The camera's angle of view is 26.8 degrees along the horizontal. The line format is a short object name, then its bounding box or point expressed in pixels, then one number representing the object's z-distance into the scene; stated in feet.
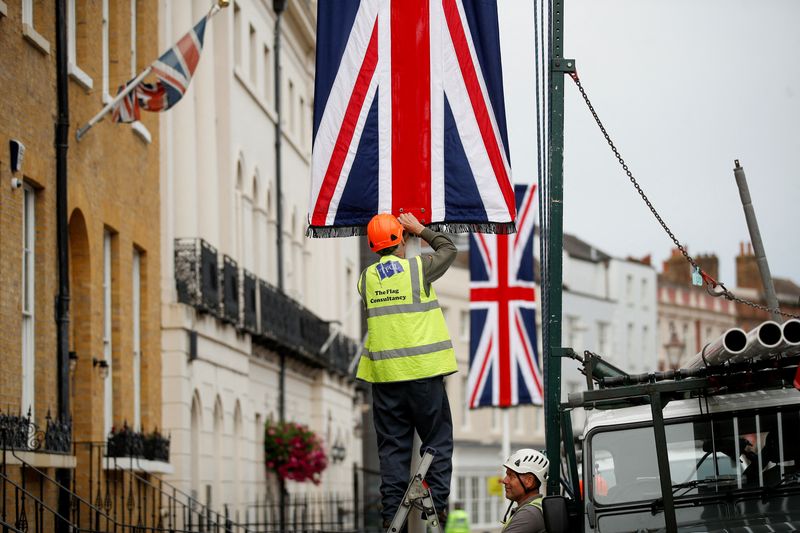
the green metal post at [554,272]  34.12
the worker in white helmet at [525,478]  35.76
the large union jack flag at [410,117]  36.86
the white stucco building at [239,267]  85.97
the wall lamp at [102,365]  67.94
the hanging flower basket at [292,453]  110.83
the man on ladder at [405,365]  32.40
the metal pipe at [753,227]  48.32
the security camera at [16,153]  55.31
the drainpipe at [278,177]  117.80
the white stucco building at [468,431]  244.83
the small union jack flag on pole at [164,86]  65.82
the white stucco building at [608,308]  283.79
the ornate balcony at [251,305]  86.69
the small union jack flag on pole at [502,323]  74.49
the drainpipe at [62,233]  59.72
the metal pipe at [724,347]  30.96
